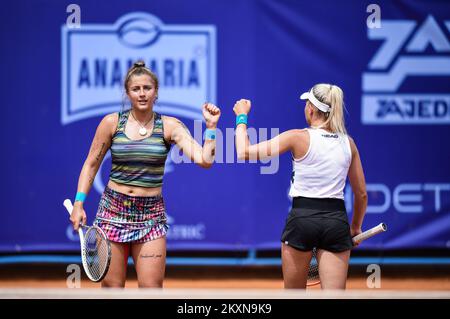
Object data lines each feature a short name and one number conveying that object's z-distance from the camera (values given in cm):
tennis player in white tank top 886
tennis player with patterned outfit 898
